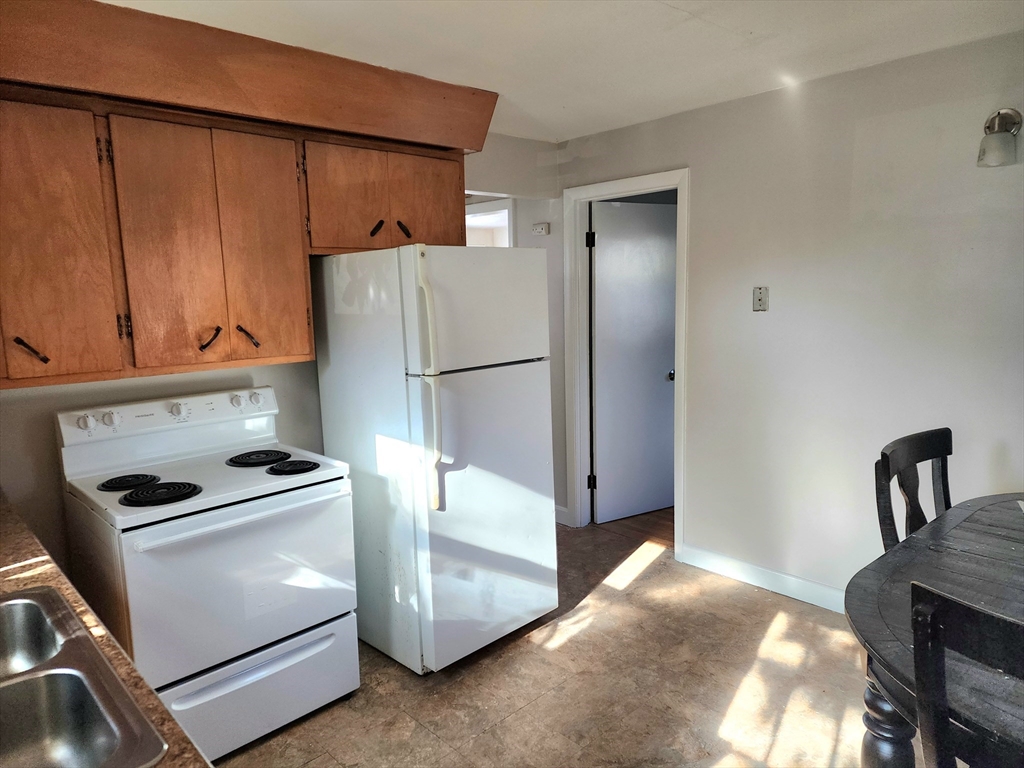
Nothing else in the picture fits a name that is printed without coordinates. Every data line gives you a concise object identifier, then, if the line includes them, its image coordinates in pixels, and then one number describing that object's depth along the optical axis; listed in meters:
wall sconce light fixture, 2.19
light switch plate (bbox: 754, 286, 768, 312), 2.96
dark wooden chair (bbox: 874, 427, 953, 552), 1.81
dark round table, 1.03
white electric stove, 1.90
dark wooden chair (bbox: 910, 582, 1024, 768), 0.88
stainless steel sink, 0.96
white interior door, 3.89
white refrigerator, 2.32
